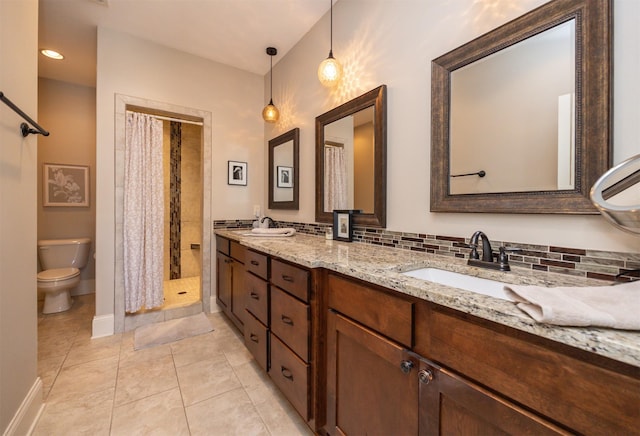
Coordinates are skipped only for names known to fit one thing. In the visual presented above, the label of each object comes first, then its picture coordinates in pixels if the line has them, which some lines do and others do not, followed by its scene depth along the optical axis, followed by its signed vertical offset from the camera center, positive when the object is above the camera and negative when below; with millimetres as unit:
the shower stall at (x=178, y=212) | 2410 +37
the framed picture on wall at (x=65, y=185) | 3229 +372
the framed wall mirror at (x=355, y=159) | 1661 +418
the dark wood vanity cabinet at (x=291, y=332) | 1235 -603
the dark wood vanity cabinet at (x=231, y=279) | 2135 -577
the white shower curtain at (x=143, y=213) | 2453 +18
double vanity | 504 -370
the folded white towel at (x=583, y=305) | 507 -183
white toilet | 2611 -603
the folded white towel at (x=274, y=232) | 2275 -140
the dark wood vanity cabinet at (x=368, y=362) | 845 -536
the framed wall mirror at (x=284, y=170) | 2596 +484
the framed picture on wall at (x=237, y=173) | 2957 +489
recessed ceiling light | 2701 +1686
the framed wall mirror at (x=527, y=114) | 907 +429
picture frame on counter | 1882 -64
